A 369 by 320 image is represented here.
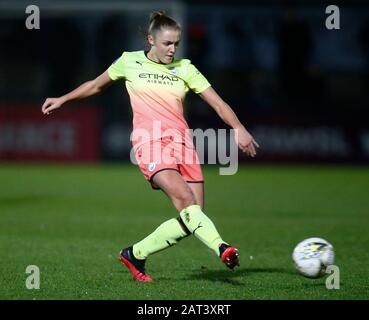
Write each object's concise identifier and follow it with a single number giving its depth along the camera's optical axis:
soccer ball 16.14
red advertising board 47.41
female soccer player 16.14
